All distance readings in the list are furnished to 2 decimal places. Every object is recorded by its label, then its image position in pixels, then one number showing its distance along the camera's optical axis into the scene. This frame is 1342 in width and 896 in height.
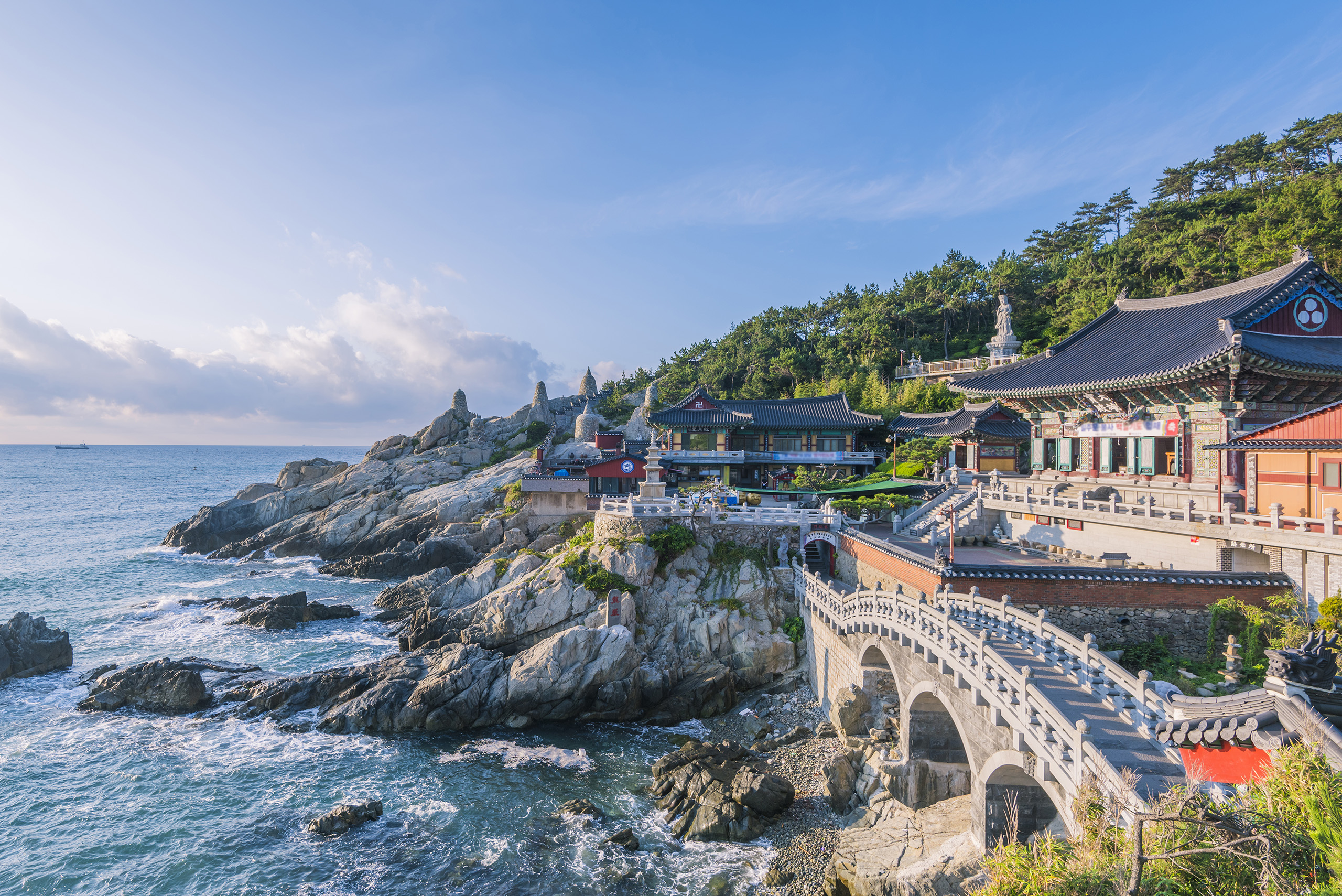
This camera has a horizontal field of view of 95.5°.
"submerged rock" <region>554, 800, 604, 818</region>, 20.72
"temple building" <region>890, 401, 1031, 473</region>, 43.94
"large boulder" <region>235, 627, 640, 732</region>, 27.03
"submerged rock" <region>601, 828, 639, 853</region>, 19.02
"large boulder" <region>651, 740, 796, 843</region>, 19.28
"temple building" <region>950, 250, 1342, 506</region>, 23.95
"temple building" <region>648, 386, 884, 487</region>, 56.53
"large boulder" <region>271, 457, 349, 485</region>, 78.19
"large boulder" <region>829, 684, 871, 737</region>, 23.28
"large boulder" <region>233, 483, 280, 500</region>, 78.38
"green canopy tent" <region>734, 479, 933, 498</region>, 39.34
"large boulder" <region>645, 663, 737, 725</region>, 27.47
